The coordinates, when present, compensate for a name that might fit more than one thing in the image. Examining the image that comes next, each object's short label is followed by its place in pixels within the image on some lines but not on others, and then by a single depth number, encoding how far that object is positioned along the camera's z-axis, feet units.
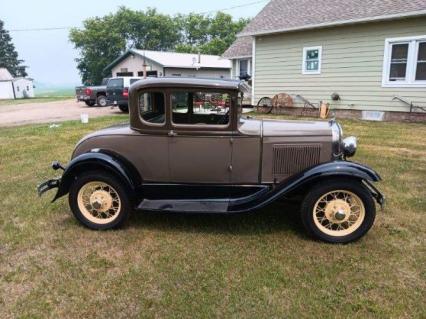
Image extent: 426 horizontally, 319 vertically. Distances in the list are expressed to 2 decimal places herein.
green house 37.83
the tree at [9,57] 225.15
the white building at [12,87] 161.38
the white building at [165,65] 97.86
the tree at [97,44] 157.88
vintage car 12.85
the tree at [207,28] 175.86
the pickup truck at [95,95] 77.94
